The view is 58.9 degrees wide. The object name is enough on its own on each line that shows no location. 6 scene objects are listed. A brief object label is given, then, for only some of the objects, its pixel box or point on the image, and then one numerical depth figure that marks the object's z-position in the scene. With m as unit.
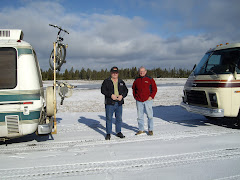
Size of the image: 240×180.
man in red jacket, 6.14
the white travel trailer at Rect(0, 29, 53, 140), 4.66
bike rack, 5.80
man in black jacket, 5.77
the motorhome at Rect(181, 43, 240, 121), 6.34
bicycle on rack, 6.15
